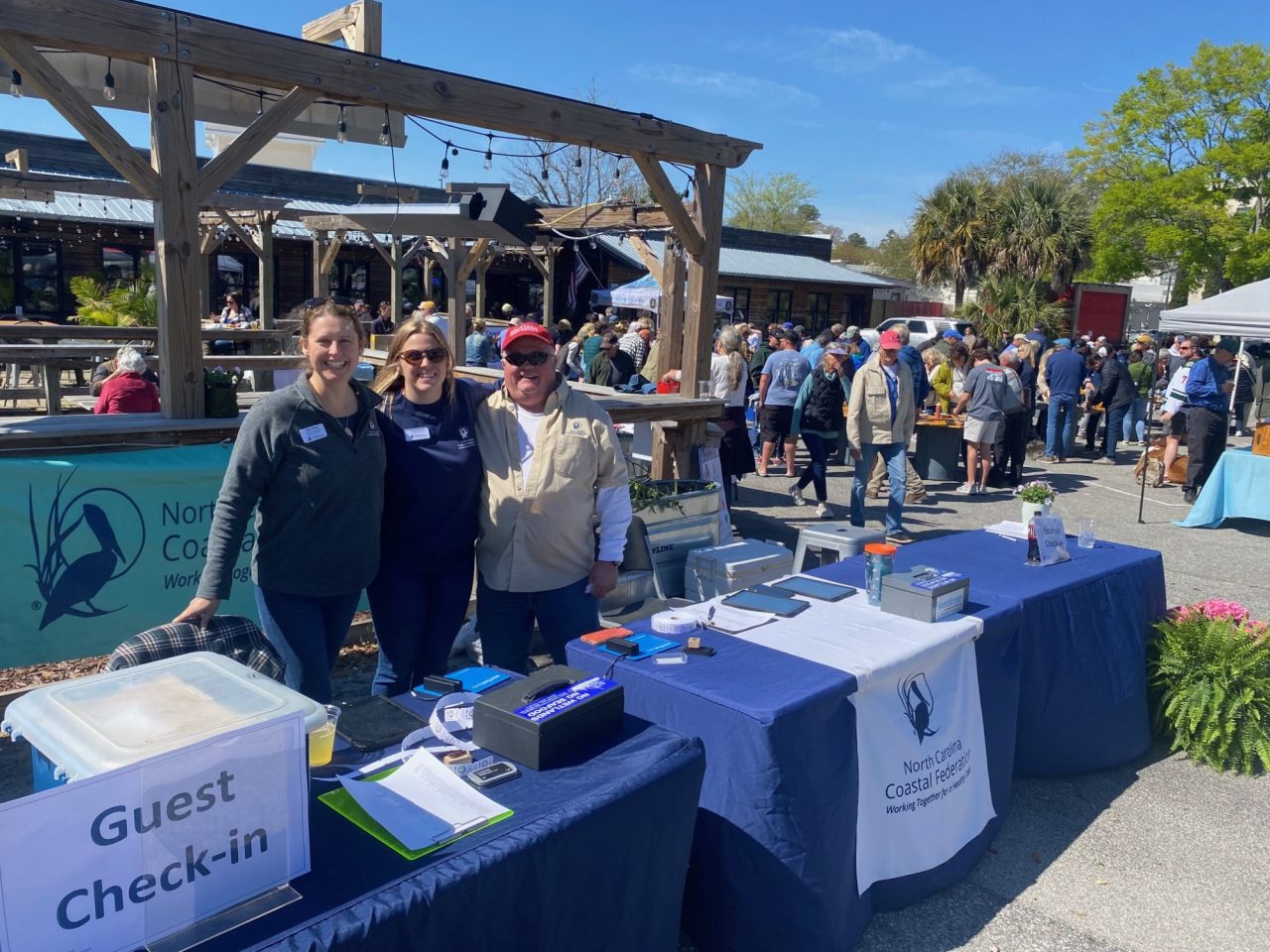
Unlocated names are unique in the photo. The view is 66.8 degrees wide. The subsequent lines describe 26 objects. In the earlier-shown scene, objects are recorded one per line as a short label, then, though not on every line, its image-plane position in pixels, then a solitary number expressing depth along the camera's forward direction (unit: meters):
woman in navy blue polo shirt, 3.20
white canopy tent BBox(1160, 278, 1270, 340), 9.96
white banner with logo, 2.80
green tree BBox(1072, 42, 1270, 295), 30.16
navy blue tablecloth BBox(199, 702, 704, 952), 1.66
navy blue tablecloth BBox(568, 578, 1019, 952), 2.47
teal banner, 4.18
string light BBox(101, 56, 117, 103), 4.94
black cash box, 2.14
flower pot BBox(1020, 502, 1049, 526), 4.61
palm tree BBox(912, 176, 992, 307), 30.58
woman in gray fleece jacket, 2.83
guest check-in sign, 1.38
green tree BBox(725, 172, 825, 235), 63.22
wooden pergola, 4.00
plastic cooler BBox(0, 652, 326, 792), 1.55
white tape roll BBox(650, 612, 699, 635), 3.07
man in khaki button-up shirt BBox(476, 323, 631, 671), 3.29
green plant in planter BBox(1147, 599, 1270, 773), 4.10
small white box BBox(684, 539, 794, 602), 4.96
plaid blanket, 2.49
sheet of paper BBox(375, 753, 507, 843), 1.93
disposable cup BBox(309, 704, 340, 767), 2.02
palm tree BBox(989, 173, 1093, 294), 29.75
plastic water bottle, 3.39
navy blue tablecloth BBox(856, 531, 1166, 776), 3.70
